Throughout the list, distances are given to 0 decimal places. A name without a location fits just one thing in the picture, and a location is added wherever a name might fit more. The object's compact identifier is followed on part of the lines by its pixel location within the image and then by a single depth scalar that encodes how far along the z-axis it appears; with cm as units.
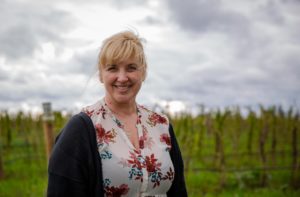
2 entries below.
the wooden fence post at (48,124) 539
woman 193
